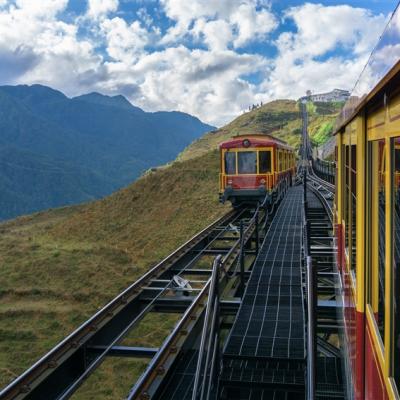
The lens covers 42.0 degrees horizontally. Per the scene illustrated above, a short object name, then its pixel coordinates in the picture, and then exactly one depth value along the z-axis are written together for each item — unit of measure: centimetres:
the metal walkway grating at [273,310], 646
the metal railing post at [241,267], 923
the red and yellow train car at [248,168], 1895
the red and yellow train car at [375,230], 231
